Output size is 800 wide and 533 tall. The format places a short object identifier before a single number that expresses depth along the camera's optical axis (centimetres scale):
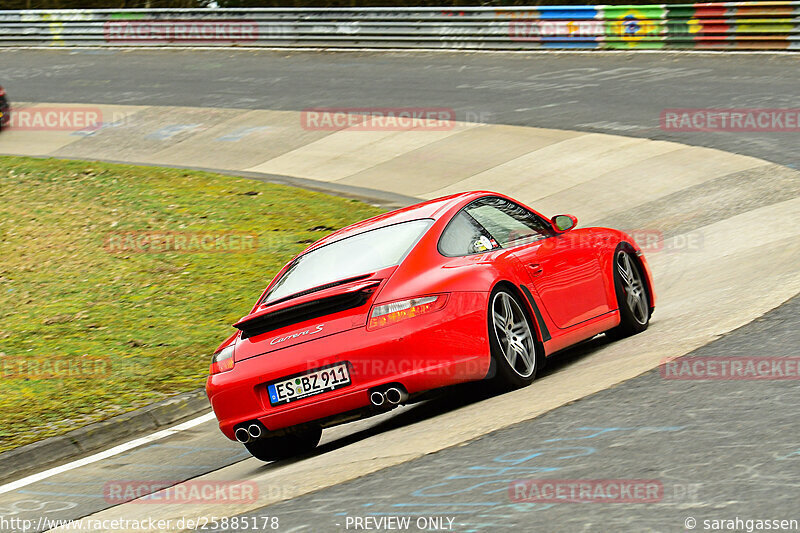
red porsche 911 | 1349
